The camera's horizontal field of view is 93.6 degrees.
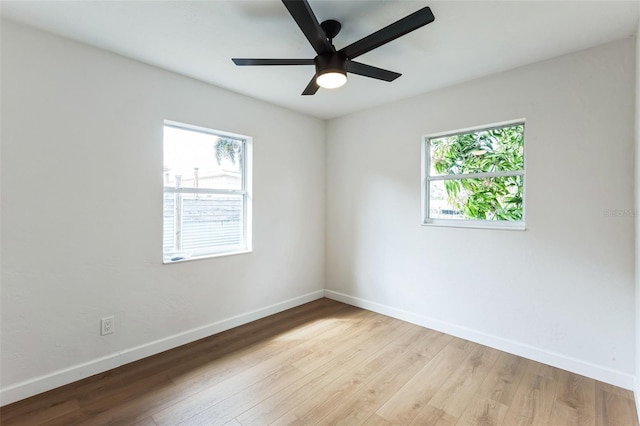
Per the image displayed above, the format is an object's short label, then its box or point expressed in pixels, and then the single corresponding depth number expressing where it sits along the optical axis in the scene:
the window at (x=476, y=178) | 2.69
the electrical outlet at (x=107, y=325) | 2.32
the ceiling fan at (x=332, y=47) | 1.53
